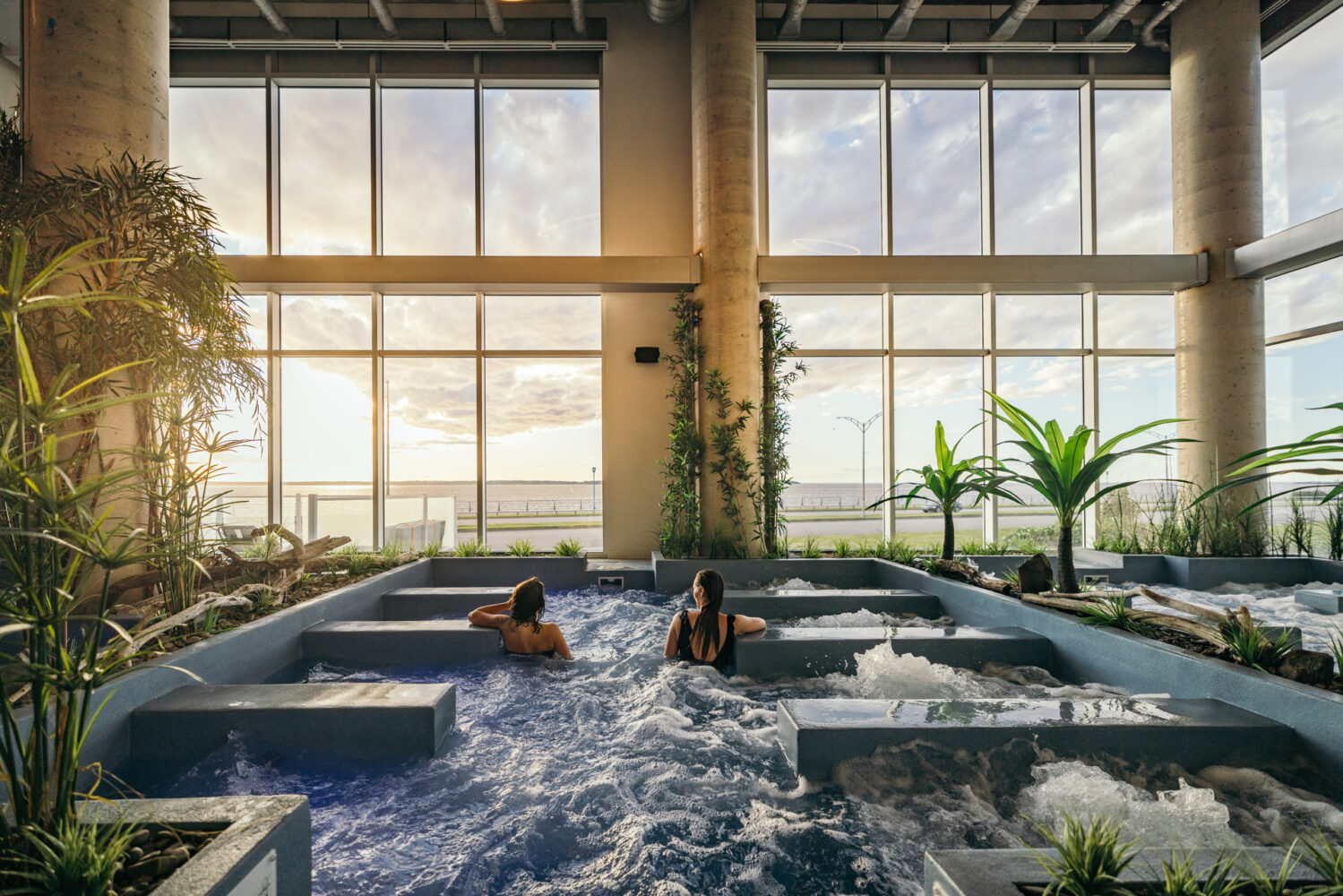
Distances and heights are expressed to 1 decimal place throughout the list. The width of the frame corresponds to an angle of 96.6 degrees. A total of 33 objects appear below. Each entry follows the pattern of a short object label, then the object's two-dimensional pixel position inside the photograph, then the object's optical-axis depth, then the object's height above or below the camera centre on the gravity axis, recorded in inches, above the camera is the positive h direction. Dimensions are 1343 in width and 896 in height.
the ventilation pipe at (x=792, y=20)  263.6 +203.2
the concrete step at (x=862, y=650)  132.6 -41.7
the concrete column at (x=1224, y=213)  261.0 +110.0
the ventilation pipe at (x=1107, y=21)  259.8 +199.4
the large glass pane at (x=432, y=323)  297.3 +71.8
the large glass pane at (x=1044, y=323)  297.3 +70.0
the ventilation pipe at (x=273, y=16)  261.6 +202.6
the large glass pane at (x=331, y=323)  292.4 +70.8
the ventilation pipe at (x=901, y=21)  265.7 +203.8
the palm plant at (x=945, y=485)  192.1 -7.1
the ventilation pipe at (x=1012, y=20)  263.9 +203.0
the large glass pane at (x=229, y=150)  290.4 +155.3
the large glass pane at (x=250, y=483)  274.4 -7.3
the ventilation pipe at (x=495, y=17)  263.2 +204.4
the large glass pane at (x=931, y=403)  296.7 +30.6
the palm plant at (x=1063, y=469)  142.4 -1.6
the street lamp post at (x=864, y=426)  301.6 +18.8
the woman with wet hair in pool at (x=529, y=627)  146.9 -39.9
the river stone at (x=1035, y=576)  157.2 -30.1
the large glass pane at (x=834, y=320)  300.4 +73.0
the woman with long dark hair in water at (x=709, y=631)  140.3 -39.7
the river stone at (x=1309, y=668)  90.4 -31.8
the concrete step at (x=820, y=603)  175.3 -41.1
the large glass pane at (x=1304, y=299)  251.1 +70.5
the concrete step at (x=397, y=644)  143.6 -43.0
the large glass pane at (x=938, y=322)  297.9 +71.1
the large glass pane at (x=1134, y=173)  299.9 +145.3
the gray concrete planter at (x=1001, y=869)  47.4 -33.7
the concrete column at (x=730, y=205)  250.4 +109.2
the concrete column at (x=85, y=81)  143.7 +95.6
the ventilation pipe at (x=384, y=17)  261.1 +201.9
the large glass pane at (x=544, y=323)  300.5 +73.2
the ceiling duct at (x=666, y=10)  267.1 +205.8
